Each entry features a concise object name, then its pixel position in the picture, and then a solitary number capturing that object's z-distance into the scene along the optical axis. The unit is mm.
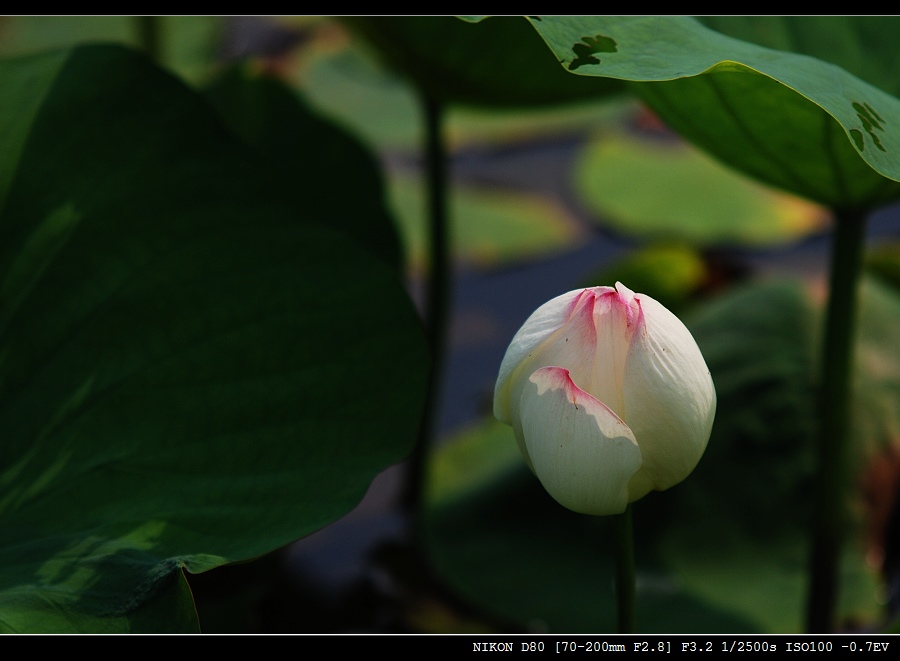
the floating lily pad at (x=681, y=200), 3450
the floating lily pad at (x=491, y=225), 3479
